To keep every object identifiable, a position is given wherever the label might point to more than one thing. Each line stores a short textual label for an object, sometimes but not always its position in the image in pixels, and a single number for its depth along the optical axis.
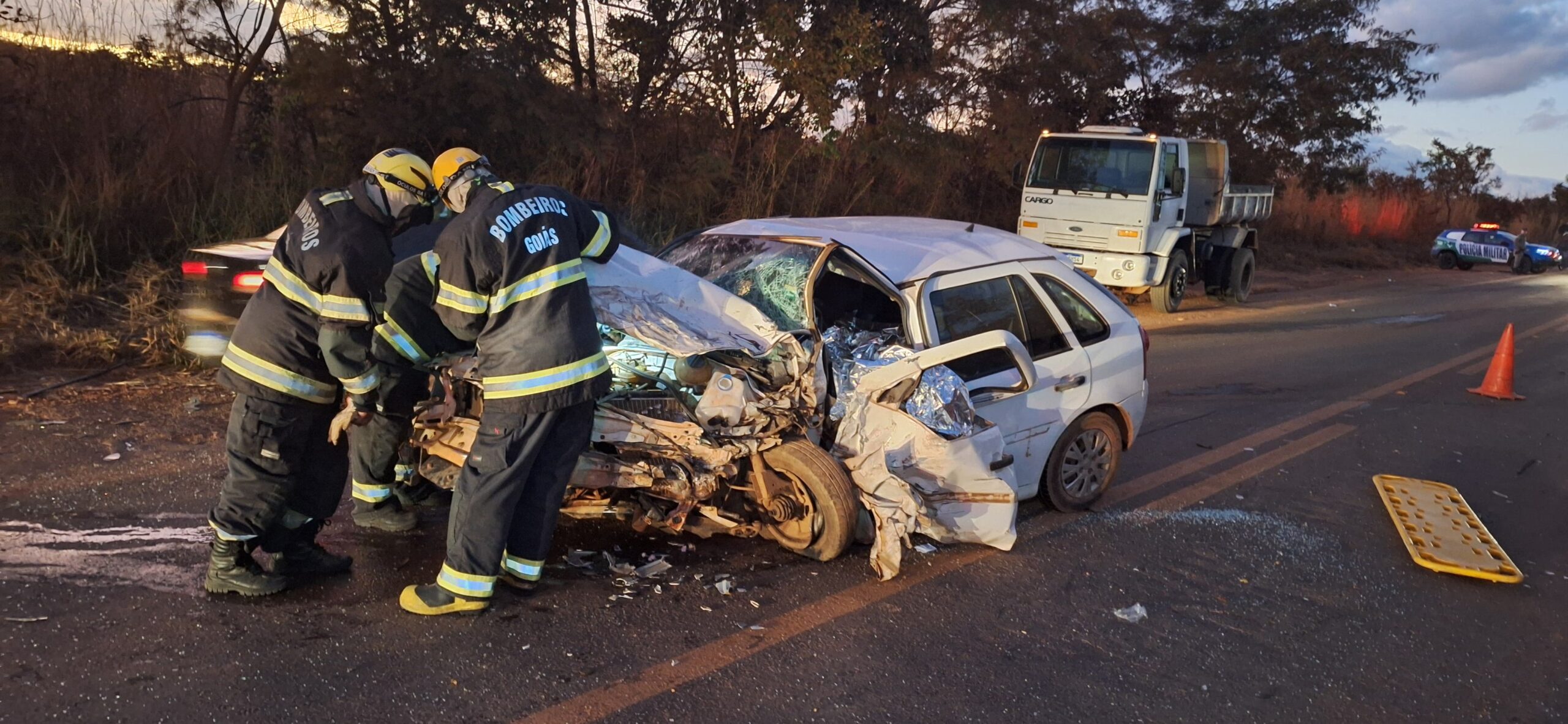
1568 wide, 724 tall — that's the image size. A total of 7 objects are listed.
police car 28.20
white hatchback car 4.98
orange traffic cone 9.45
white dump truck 14.13
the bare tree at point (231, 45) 11.20
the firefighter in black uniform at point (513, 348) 3.67
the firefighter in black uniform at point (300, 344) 3.75
